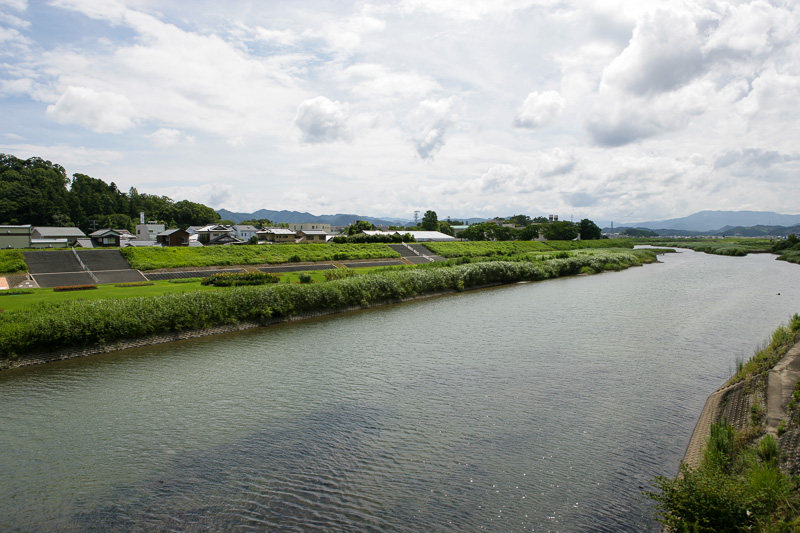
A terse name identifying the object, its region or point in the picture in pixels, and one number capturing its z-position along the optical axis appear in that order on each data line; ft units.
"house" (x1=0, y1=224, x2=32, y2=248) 203.51
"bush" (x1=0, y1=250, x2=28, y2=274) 123.11
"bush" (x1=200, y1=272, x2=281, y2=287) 120.37
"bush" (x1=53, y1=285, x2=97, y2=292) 109.02
